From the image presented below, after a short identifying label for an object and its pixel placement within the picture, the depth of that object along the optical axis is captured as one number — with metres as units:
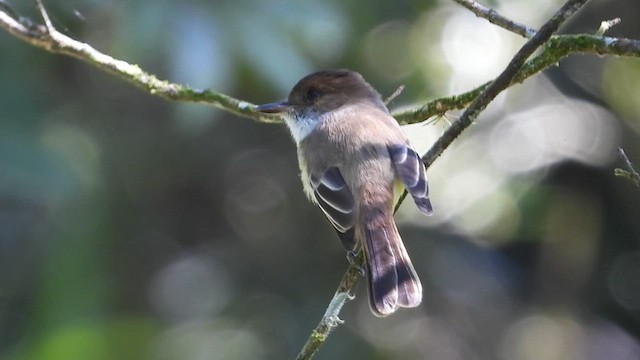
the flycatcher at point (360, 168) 6.28
